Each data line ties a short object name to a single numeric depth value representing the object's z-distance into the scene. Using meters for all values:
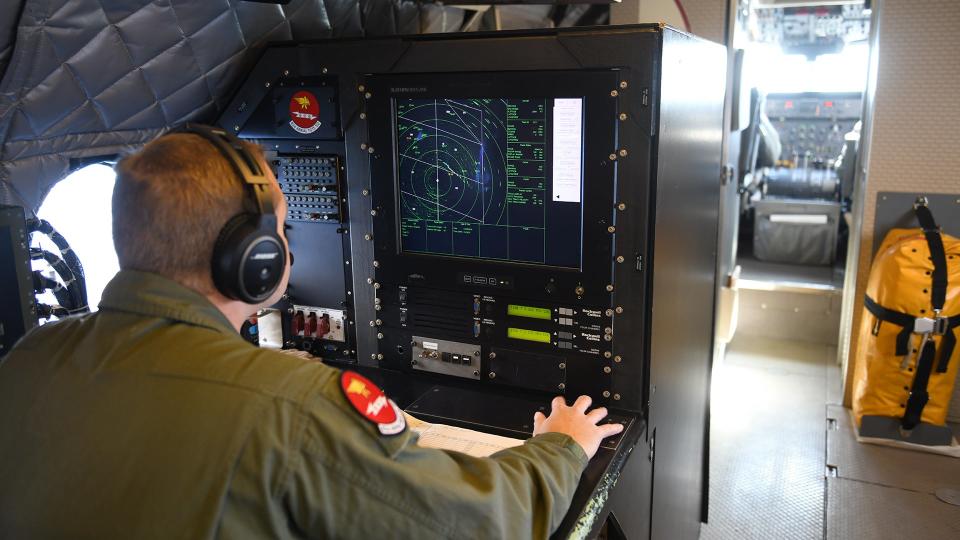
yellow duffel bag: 3.39
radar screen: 1.76
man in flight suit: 0.92
